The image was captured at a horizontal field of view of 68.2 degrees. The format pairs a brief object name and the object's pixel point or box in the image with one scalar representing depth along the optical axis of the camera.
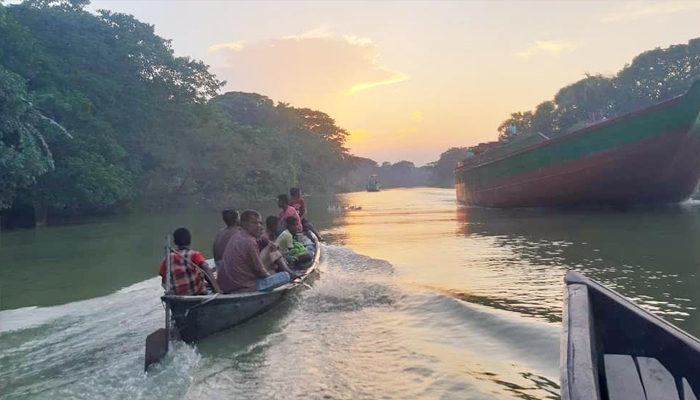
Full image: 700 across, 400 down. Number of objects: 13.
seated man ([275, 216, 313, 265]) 9.94
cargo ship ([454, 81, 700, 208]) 17.94
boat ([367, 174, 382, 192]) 78.71
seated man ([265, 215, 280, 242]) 9.77
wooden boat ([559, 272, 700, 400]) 2.86
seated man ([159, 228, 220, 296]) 6.19
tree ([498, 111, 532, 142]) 50.83
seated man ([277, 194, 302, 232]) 11.43
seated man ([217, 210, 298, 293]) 7.26
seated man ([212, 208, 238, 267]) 8.38
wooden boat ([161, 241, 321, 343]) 5.90
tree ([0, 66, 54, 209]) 16.97
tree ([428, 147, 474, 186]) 92.51
